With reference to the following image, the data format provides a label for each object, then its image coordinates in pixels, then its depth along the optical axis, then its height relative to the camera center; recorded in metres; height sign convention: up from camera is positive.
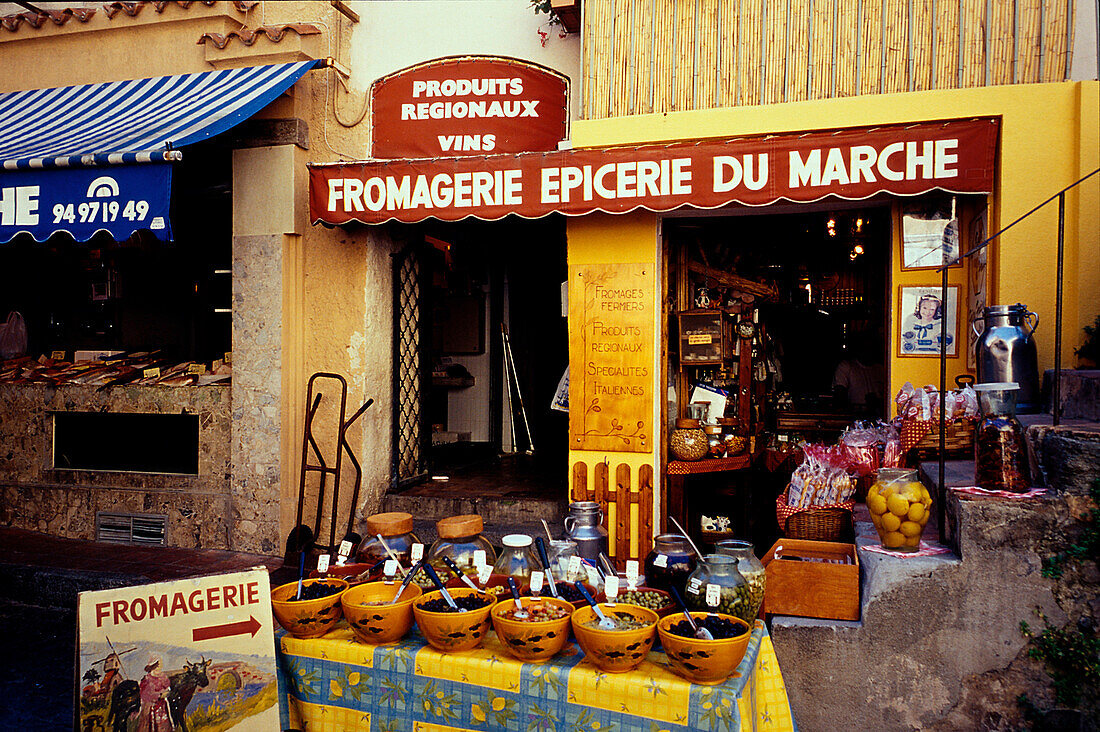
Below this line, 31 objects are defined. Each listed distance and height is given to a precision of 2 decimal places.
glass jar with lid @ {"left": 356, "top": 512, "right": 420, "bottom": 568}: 3.55 -0.93
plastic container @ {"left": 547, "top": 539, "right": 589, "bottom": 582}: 3.20 -0.92
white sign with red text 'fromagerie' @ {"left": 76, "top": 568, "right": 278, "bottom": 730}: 2.53 -1.10
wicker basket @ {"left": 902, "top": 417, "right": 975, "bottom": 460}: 4.90 -0.58
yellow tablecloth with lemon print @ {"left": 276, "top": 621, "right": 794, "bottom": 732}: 2.51 -1.25
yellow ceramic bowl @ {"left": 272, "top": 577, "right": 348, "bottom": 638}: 2.94 -1.08
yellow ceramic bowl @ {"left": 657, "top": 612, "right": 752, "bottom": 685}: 2.44 -1.02
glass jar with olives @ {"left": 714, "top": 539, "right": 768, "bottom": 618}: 2.95 -0.88
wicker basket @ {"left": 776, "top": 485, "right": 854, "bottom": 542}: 4.93 -1.14
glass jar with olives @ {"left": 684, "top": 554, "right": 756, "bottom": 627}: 2.80 -0.92
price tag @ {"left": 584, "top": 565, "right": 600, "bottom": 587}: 3.16 -0.97
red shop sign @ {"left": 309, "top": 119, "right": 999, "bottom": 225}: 4.82 +1.28
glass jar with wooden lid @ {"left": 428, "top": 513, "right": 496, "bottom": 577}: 3.35 -0.92
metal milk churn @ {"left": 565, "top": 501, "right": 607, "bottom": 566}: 3.58 -0.89
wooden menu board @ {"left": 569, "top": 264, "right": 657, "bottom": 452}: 5.69 -0.04
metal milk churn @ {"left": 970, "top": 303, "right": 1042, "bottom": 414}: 4.52 +0.05
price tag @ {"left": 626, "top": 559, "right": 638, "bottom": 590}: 3.03 -0.93
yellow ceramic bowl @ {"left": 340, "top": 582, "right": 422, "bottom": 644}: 2.84 -1.06
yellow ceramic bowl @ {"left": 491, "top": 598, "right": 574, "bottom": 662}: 2.63 -1.04
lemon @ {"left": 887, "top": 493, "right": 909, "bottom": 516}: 3.92 -0.81
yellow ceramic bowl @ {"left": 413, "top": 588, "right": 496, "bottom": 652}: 2.73 -1.05
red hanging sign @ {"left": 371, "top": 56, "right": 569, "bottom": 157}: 6.39 +2.16
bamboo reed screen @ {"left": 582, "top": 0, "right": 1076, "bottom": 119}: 5.00 +2.24
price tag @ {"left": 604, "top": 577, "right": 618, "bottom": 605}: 2.91 -0.94
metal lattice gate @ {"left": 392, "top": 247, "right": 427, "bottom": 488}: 6.98 -0.21
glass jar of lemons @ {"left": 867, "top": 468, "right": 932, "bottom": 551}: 3.93 -0.84
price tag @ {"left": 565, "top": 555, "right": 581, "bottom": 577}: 3.20 -0.95
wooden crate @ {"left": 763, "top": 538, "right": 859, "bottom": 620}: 3.98 -1.30
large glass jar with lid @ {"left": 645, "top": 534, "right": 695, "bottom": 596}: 3.14 -0.92
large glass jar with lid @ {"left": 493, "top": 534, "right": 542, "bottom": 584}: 3.22 -0.93
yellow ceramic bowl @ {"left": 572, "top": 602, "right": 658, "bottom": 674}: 2.54 -1.03
